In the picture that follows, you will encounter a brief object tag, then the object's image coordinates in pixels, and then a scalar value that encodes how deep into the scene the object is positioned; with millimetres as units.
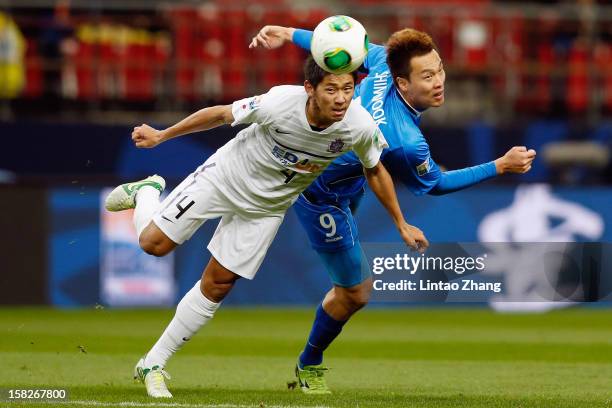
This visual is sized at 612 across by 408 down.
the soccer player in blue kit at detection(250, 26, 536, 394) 17016
